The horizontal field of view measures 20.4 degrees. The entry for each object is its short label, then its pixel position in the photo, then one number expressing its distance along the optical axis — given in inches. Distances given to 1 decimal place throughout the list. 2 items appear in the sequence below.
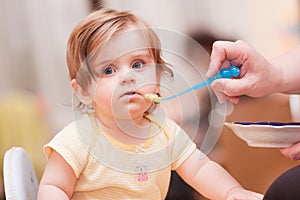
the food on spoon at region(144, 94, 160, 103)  52.8
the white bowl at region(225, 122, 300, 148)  48.8
